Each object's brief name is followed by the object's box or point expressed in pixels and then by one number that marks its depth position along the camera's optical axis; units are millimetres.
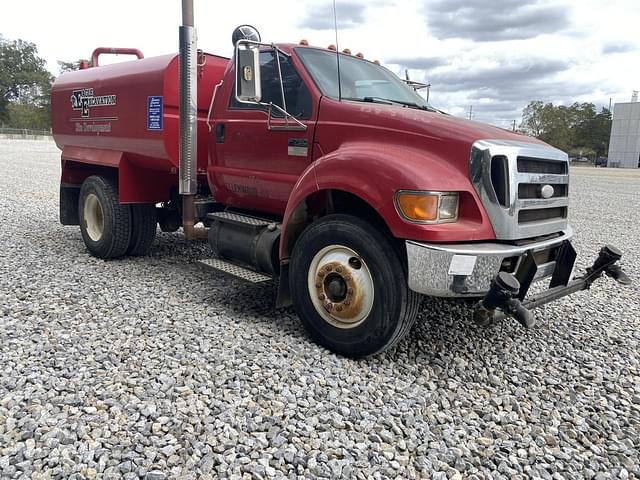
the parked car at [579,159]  73750
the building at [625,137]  68375
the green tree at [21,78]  92375
